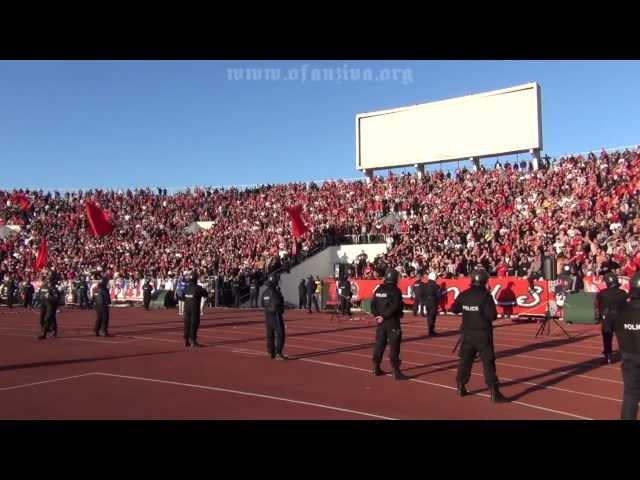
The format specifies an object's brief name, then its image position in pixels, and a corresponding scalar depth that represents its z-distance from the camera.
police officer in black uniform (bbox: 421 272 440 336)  16.58
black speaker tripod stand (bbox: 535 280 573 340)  15.09
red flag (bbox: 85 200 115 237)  29.13
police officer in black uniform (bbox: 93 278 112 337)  16.81
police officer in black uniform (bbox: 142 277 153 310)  29.75
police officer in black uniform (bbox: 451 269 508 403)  8.30
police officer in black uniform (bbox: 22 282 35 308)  31.25
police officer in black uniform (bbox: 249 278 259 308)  29.20
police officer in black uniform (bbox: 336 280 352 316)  22.70
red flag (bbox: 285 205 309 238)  31.73
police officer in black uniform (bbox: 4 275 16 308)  32.43
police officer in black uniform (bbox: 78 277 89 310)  30.95
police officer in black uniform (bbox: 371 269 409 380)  10.12
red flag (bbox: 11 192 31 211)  44.72
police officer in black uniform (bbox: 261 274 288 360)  12.20
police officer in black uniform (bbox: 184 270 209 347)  14.41
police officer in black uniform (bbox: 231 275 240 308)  29.84
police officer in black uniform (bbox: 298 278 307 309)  27.12
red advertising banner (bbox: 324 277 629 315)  19.24
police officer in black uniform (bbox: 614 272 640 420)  5.98
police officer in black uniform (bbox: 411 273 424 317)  18.33
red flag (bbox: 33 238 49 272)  31.98
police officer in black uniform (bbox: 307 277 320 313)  26.28
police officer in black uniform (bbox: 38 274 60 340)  16.20
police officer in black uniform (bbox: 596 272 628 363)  9.43
